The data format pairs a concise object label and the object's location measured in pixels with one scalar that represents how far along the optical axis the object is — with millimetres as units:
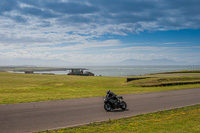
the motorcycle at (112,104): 13532
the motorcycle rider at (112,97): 13786
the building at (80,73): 68456
